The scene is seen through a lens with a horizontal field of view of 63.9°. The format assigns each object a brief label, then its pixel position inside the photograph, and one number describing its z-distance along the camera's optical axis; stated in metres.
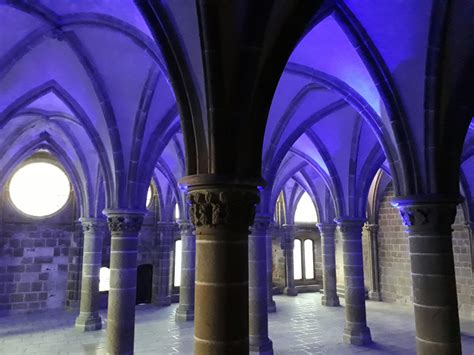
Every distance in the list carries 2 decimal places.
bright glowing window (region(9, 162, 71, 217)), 13.49
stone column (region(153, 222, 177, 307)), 14.65
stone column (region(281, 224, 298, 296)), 17.20
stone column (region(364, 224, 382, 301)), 15.88
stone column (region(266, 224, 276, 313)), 12.95
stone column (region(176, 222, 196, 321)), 11.54
